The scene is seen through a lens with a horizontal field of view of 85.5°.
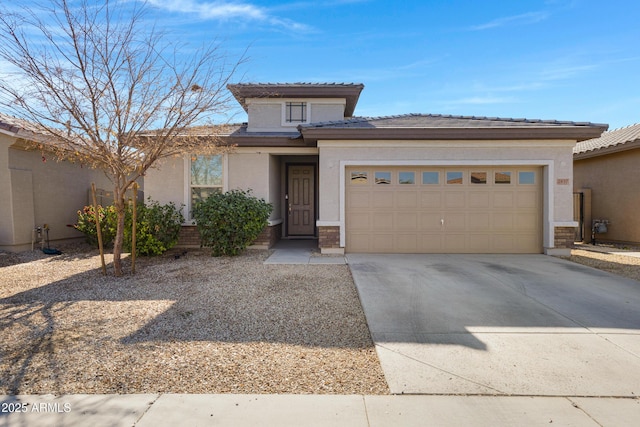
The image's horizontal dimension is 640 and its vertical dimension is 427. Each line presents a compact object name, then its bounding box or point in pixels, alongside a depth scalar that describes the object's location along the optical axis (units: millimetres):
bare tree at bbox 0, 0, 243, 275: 6391
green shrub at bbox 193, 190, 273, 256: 8859
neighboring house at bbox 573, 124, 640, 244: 11742
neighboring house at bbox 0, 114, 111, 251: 9477
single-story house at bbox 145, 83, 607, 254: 9141
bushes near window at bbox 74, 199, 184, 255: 8812
